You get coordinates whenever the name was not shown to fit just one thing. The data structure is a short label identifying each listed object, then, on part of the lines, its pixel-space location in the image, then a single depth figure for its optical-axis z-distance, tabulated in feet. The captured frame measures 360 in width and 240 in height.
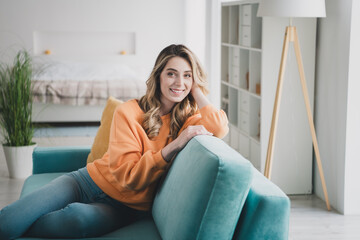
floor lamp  10.19
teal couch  5.13
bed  20.88
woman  6.35
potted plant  12.96
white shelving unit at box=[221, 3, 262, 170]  14.73
